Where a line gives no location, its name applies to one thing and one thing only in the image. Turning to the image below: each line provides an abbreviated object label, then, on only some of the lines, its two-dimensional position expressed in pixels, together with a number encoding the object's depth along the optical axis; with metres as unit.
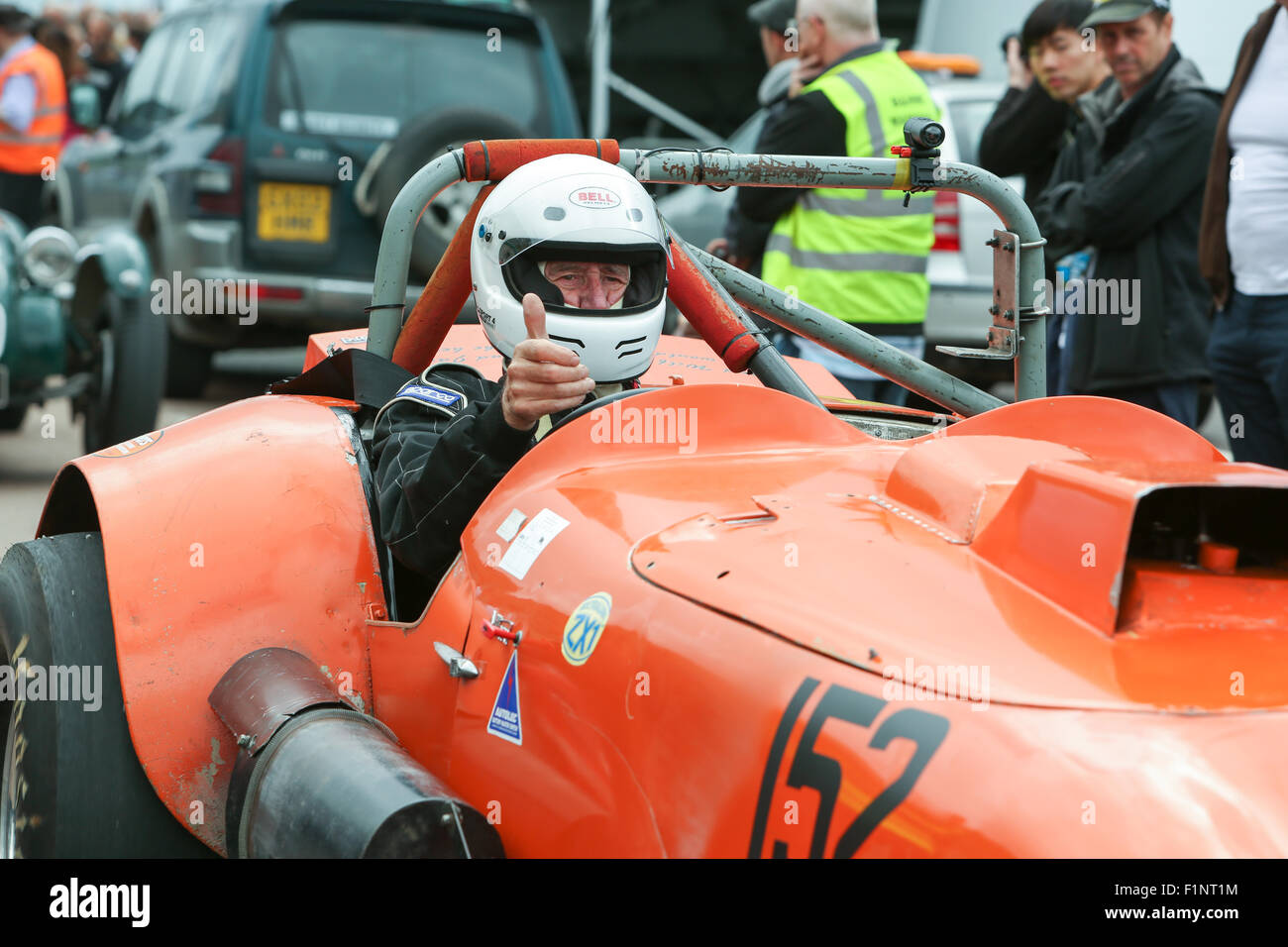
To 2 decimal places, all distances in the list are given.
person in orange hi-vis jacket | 9.58
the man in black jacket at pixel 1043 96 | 5.31
